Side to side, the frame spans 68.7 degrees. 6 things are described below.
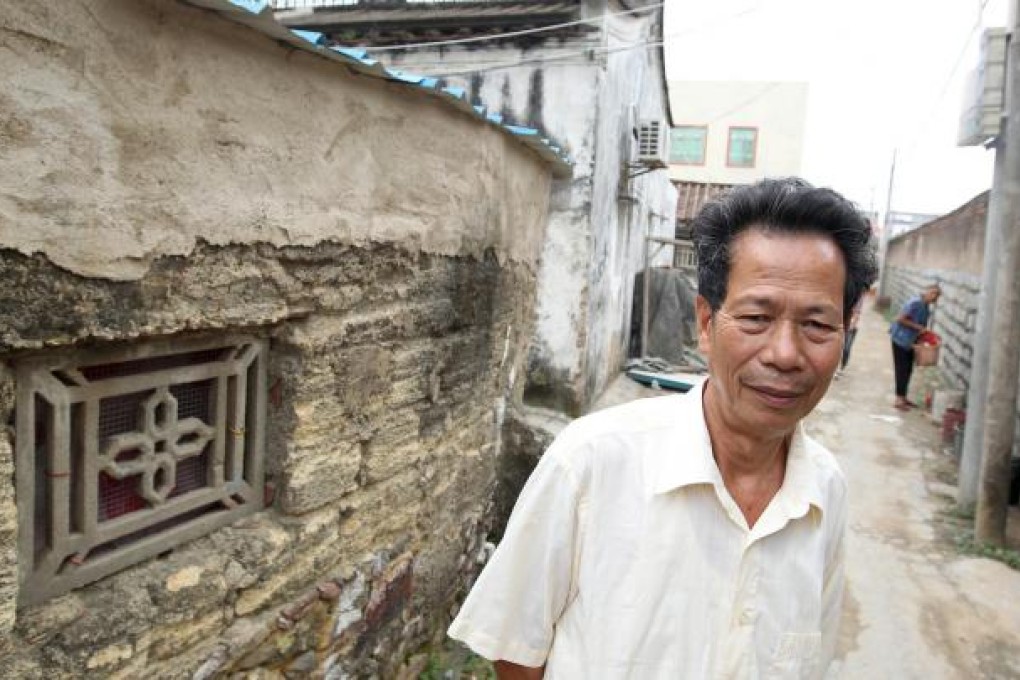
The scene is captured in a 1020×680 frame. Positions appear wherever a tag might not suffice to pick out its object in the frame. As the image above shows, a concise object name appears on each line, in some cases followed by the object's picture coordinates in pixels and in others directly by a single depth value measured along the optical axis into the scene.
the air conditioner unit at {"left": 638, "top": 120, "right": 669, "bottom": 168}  7.89
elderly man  1.44
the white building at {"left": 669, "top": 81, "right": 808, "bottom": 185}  25.62
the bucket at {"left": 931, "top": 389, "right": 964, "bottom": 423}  8.07
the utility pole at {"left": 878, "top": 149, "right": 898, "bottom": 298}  24.46
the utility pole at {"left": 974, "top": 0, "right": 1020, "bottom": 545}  5.18
